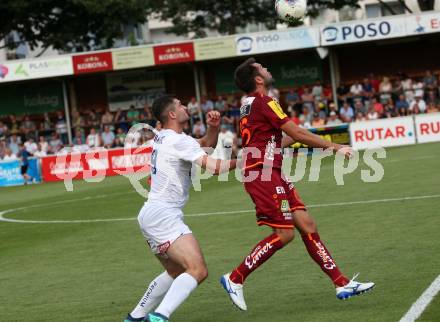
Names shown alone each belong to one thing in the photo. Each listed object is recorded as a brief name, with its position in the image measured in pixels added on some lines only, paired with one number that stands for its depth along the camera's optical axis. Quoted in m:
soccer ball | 12.46
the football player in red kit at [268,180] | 8.05
